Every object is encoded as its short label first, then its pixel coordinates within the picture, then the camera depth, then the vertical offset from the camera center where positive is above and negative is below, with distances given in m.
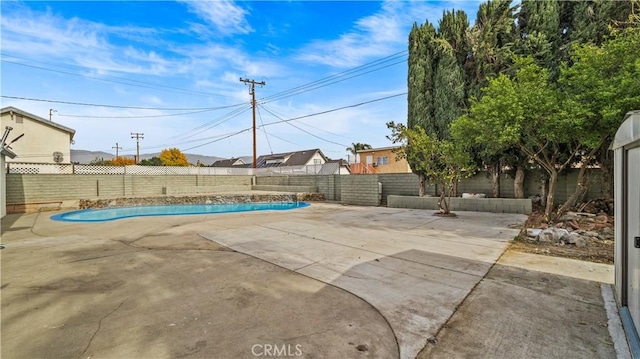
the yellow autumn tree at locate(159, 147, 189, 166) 39.72 +3.06
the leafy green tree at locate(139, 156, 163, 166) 36.64 +2.29
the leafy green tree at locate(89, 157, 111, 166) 35.46 +2.25
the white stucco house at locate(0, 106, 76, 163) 17.47 +2.89
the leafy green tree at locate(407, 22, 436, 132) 12.38 +4.36
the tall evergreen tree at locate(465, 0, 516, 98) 10.31 +5.03
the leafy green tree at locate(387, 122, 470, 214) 9.26 +0.68
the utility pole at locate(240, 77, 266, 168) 22.86 +7.15
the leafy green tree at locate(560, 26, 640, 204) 5.79 +1.82
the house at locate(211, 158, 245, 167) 43.44 +2.36
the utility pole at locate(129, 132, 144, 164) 41.81 +6.21
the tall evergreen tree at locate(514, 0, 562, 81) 9.42 +4.64
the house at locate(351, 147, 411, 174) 20.33 +0.87
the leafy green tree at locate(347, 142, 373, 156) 40.59 +4.29
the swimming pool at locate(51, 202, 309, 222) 11.18 -1.52
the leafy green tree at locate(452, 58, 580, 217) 6.84 +1.45
